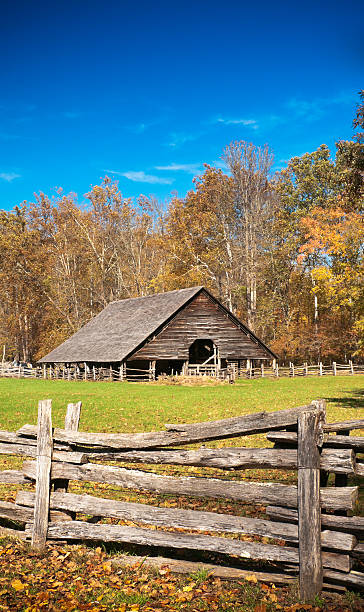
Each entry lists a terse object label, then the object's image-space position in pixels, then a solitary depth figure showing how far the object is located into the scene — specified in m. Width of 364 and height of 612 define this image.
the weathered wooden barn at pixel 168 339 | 37.66
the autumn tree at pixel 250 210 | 49.88
